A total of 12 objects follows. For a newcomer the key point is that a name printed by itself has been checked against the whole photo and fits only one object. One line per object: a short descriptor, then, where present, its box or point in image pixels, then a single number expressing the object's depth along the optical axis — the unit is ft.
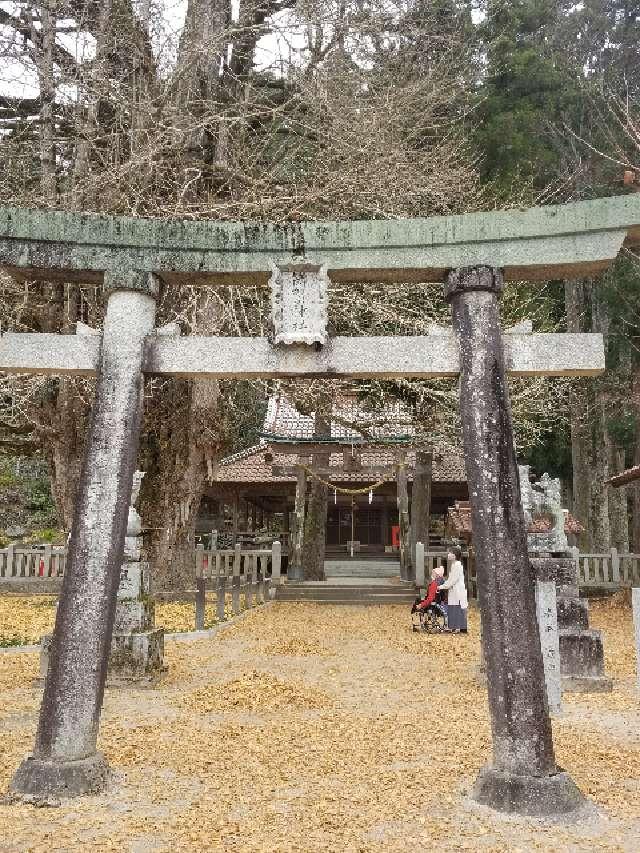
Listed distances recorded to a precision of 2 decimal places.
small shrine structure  59.67
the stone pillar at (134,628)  26.61
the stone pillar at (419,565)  59.06
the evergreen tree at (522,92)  66.44
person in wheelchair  42.16
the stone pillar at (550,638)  22.80
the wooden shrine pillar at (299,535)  63.36
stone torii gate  14.82
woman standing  41.11
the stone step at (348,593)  59.00
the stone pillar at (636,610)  22.68
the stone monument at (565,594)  26.66
